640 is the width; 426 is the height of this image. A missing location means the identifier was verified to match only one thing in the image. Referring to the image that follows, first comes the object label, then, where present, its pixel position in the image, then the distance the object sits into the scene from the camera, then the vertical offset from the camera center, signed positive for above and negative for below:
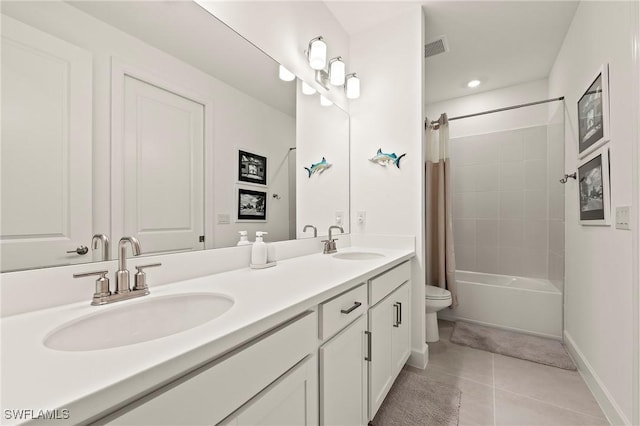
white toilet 2.15 -0.76
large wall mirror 0.68 +0.28
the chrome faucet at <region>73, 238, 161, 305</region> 0.73 -0.20
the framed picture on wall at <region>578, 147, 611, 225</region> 1.40 +0.15
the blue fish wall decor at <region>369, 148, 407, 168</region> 1.95 +0.42
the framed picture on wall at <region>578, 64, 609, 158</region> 1.39 +0.59
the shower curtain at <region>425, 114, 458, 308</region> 2.40 +0.02
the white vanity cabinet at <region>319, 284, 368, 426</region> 0.88 -0.55
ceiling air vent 2.25 +1.48
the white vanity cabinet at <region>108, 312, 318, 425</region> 0.46 -0.37
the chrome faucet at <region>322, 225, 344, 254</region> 1.78 -0.22
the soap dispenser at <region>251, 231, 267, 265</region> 1.23 -0.18
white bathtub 2.26 -0.85
